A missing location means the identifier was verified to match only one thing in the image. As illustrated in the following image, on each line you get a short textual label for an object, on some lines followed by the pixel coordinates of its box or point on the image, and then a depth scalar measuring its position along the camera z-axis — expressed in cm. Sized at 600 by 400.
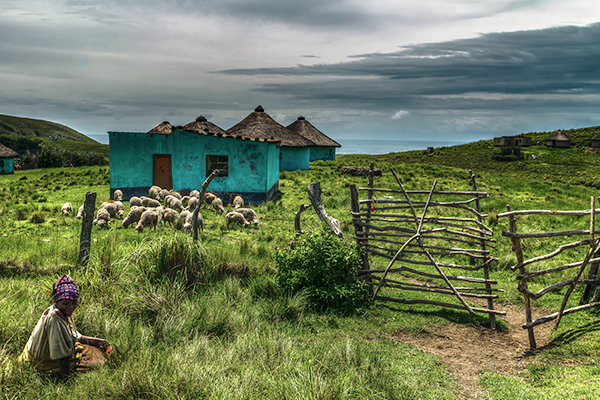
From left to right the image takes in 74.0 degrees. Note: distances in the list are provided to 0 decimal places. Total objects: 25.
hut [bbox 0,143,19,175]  3919
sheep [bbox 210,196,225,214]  1780
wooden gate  775
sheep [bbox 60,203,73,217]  1630
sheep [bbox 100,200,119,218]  1566
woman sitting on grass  451
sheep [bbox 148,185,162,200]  1998
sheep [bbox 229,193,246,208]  1862
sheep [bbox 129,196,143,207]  1736
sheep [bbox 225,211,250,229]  1494
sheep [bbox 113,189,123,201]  2045
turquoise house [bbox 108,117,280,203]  2027
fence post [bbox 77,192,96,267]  795
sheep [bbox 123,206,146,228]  1426
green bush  782
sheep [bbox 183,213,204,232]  1322
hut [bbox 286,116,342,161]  4053
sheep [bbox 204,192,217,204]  1875
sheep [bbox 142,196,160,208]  1700
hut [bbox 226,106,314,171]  3241
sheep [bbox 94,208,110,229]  1403
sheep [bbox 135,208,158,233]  1366
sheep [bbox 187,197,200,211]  1674
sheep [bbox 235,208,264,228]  1564
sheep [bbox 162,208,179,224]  1485
